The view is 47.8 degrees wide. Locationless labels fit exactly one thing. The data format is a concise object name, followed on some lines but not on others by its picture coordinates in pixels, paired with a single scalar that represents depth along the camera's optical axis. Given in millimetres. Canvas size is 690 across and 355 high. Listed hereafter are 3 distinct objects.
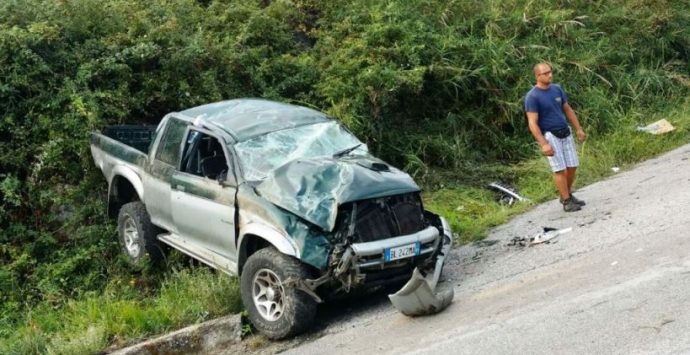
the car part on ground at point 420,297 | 6453
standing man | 8461
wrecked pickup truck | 6656
